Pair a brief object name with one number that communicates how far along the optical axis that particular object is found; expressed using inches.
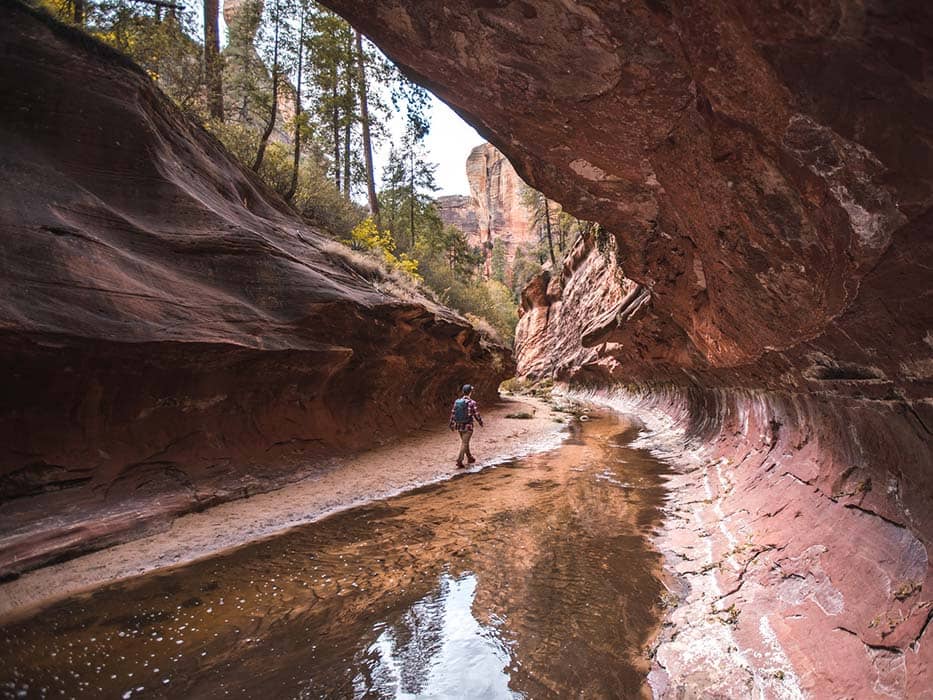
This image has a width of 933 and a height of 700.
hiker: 442.0
